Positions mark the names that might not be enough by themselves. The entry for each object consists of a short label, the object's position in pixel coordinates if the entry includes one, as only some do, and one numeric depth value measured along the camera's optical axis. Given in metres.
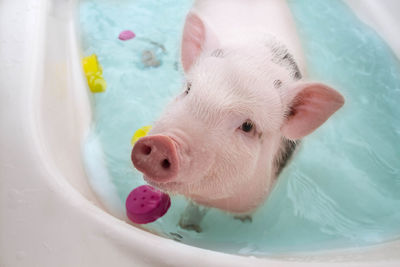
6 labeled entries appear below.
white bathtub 0.45
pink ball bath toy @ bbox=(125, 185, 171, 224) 0.57
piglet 0.47
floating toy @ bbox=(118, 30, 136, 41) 0.91
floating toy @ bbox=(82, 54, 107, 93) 0.75
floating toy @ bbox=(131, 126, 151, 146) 0.68
